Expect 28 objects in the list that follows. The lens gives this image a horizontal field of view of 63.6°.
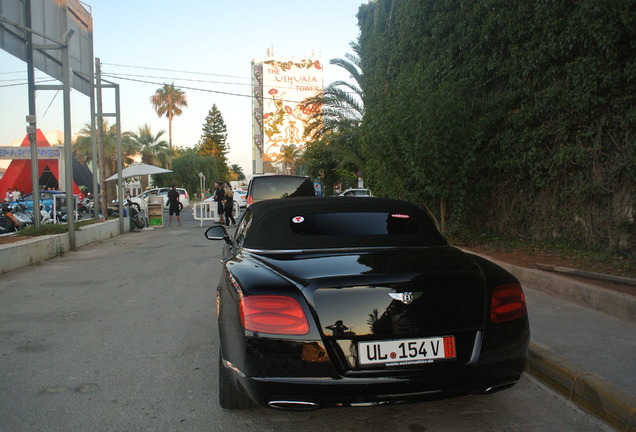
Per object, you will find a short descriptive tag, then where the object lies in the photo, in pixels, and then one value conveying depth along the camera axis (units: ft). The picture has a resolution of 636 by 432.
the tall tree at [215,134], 356.79
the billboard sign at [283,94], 406.62
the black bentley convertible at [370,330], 8.69
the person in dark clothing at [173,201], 72.50
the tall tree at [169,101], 239.09
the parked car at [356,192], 76.34
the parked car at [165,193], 133.69
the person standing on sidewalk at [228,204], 68.59
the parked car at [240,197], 121.90
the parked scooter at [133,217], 67.23
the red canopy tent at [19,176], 94.42
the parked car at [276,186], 50.16
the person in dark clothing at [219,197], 70.03
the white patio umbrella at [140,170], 79.15
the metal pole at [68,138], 41.55
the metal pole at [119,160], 62.08
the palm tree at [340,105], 81.87
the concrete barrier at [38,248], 31.91
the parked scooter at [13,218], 51.11
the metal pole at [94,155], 58.05
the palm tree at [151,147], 205.26
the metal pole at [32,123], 41.21
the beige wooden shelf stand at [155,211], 70.33
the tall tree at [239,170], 603.26
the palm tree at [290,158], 206.94
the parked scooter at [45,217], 63.22
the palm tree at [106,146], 168.53
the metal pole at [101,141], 68.18
